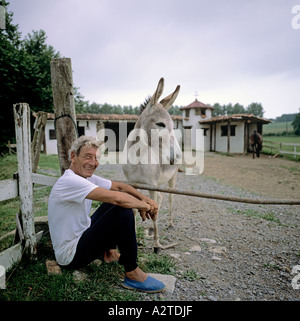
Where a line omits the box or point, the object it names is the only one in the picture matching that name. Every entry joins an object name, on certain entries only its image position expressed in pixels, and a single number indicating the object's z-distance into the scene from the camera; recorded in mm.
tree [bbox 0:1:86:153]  12773
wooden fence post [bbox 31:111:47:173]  3335
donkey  3414
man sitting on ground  2193
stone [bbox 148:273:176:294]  2482
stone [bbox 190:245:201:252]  3625
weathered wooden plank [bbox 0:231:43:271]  2371
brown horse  18172
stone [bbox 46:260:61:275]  2418
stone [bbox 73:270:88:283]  2362
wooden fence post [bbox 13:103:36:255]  2471
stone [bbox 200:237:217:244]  3930
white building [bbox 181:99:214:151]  26297
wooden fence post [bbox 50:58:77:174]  2676
